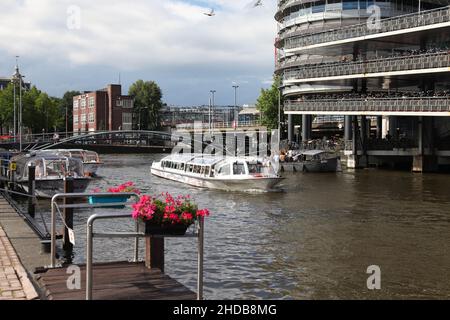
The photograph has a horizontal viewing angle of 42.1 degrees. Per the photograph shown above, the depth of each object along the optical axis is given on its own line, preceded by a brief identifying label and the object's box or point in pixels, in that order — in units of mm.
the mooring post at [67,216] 16078
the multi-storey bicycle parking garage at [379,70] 55016
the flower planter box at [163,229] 9690
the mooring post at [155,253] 12117
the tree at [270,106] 114188
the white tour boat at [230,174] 40844
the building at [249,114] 184075
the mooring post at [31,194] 23541
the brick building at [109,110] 152875
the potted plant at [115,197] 12359
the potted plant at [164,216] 9547
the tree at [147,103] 166000
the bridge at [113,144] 86500
